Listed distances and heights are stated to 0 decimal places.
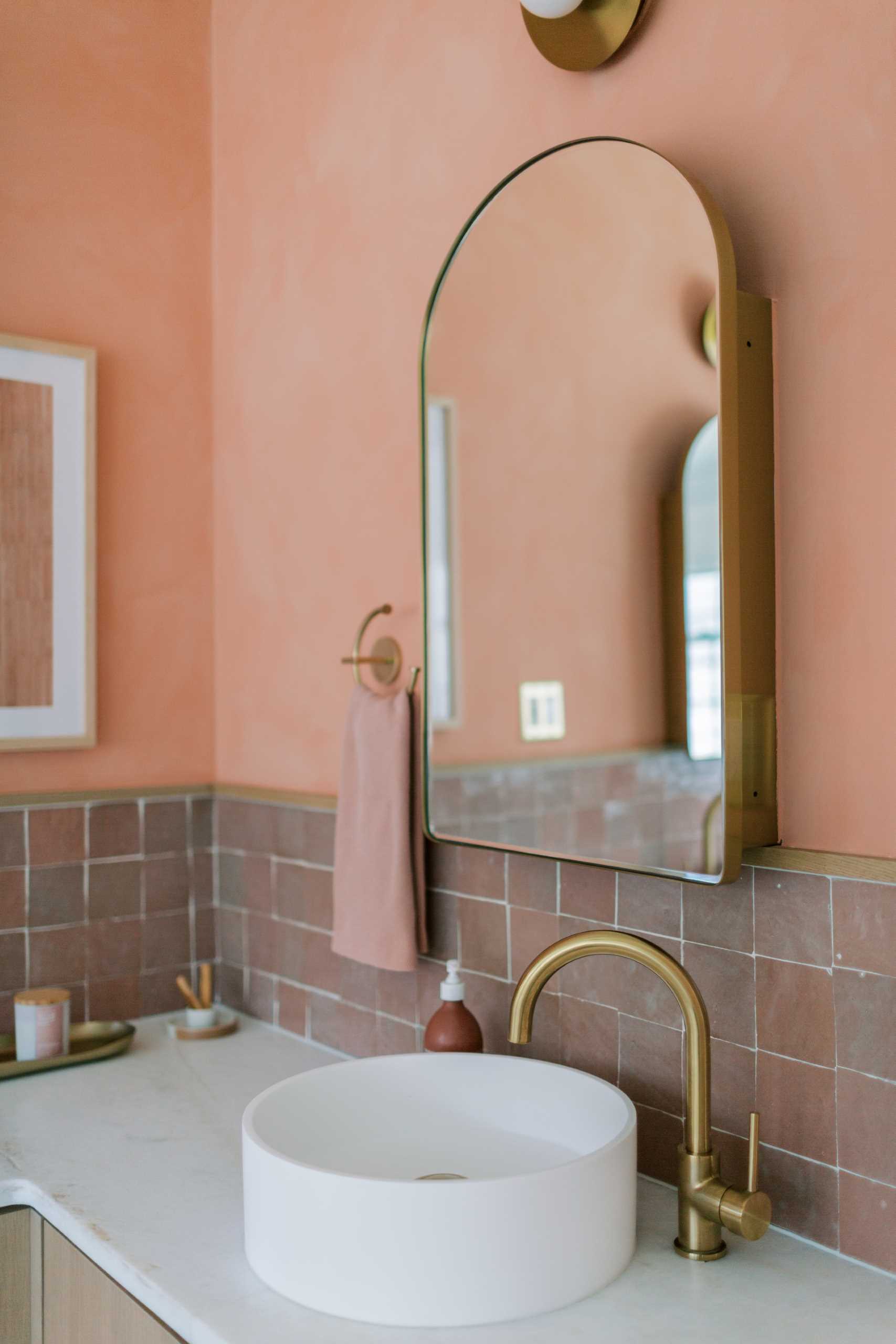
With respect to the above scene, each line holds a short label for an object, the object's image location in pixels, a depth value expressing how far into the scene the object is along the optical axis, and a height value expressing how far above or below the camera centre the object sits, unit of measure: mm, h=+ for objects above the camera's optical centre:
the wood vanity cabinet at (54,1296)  1116 -622
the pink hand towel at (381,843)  1519 -194
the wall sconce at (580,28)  1252 +758
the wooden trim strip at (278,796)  1779 -158
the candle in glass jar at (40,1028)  1701 -488
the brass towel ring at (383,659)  1633 +60
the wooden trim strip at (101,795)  1838 -156
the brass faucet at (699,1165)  1027 -436
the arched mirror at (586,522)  1155 +208
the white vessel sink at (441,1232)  940 -455
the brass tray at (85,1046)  1660 -532
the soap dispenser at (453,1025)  1354 -390
